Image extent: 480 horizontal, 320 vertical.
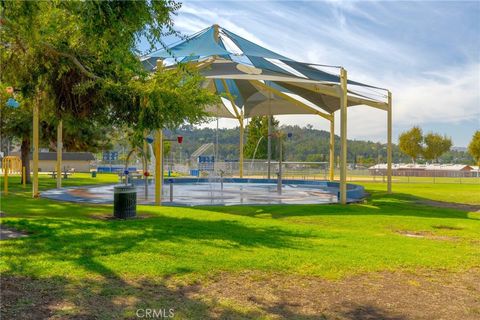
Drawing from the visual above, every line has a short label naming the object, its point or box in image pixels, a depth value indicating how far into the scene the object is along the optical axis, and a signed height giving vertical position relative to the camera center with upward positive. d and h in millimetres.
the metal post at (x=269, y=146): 24047 +930
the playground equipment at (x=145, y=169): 13366 -156
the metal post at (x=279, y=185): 18844 -927
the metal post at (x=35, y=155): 14828 +280
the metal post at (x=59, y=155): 18433 +360
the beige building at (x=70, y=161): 56625 +375
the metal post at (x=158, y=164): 12578 -23
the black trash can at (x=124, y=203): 9859 -859
